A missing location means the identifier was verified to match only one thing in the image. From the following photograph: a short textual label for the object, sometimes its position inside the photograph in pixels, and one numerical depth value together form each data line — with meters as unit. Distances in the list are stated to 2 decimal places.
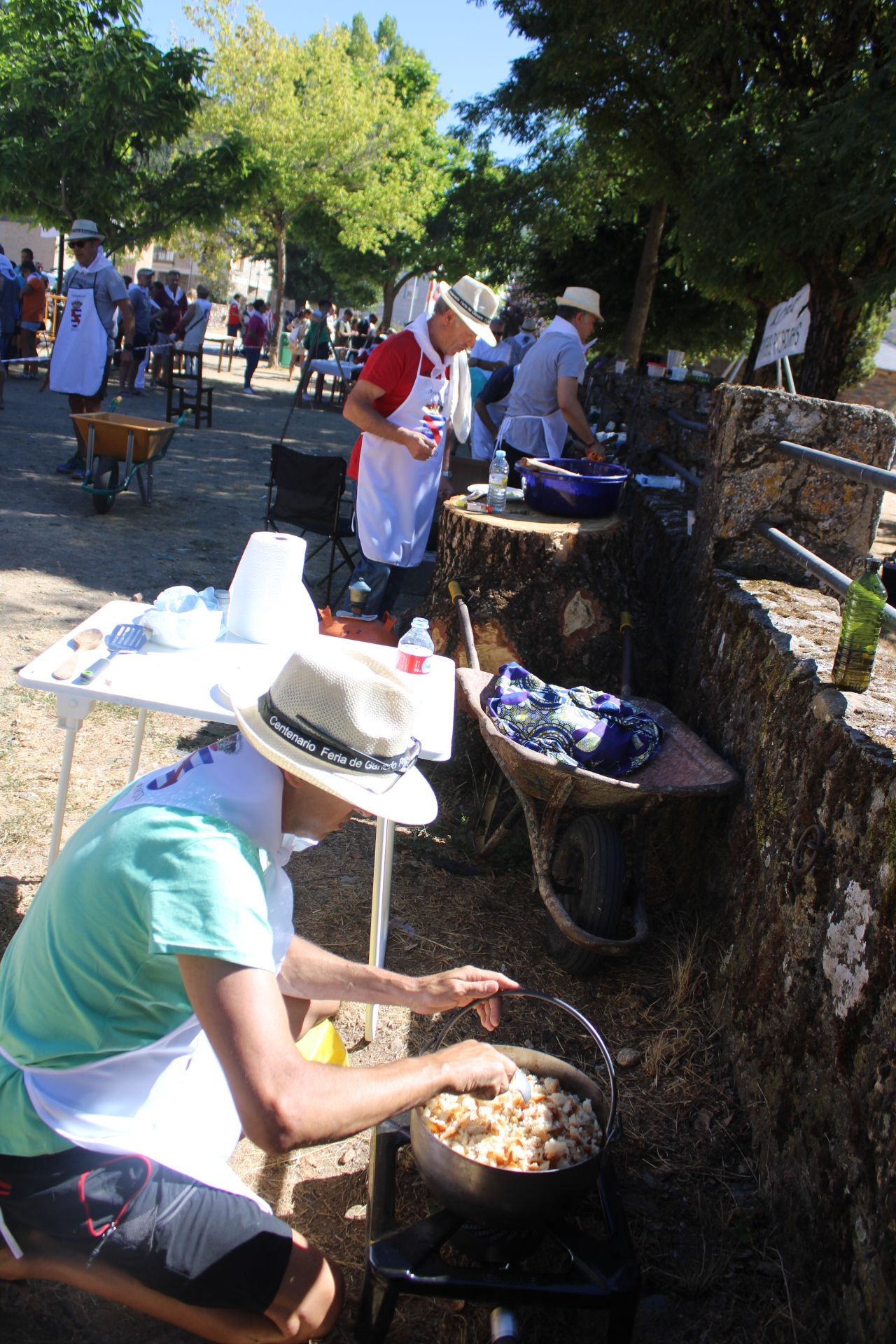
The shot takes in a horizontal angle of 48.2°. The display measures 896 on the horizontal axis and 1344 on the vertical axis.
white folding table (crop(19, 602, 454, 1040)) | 2.69
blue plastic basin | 5.06
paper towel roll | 3.06
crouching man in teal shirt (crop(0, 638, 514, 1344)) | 1.65
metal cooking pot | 2.01
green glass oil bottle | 2.66
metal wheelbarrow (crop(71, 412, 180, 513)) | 7.79
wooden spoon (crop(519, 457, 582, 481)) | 5.07
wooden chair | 13.58
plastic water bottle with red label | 3.20
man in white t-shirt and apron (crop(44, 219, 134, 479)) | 8.82
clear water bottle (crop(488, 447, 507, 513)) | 5.02
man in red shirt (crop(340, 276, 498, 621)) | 4.94
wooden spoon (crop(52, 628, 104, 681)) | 2.73
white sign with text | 4.51
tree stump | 4.64
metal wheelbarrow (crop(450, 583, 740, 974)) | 3.18
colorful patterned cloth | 3.46
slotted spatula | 3.00
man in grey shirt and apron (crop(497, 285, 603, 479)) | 6.44
